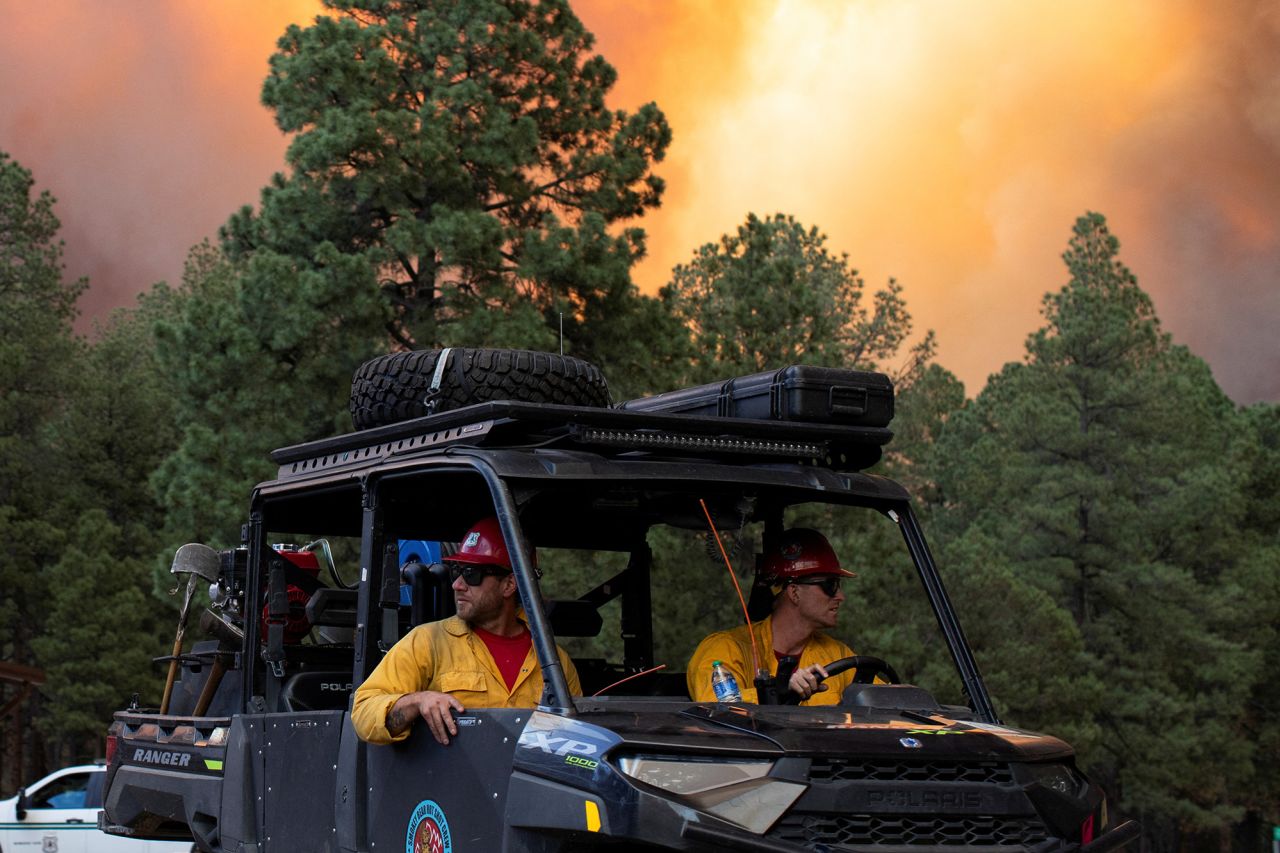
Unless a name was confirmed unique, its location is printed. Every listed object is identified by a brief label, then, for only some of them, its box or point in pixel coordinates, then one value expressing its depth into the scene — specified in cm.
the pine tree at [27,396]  3609
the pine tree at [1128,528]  3912
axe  806
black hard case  639
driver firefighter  686
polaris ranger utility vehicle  480
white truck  1647
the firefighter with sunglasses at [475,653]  569
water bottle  587
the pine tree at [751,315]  2606
